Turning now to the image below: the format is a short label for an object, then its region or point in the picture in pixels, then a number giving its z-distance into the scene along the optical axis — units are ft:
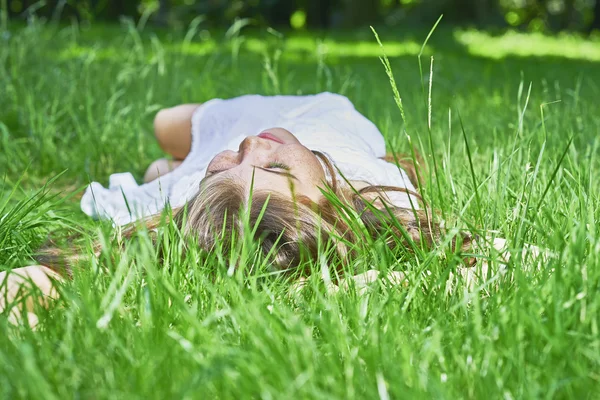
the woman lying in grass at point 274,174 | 6.42
